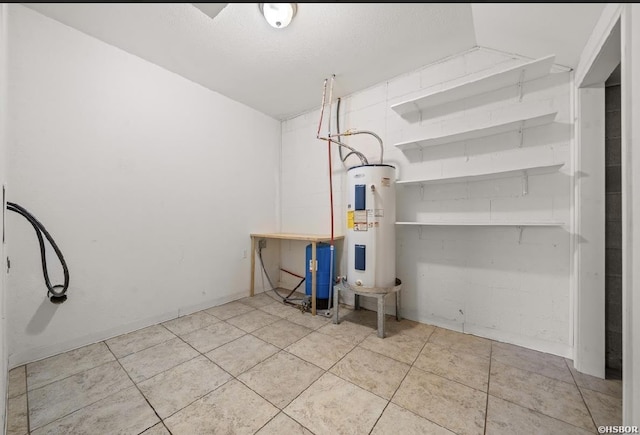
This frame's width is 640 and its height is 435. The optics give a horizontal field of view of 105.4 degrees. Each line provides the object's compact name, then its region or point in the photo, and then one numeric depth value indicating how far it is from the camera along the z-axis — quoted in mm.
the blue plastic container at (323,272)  2773
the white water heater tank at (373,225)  2266
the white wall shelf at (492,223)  1674
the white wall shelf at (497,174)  1814
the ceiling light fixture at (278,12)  1745
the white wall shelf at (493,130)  1807
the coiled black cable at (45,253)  1692
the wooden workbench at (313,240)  2652
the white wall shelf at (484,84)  1772
